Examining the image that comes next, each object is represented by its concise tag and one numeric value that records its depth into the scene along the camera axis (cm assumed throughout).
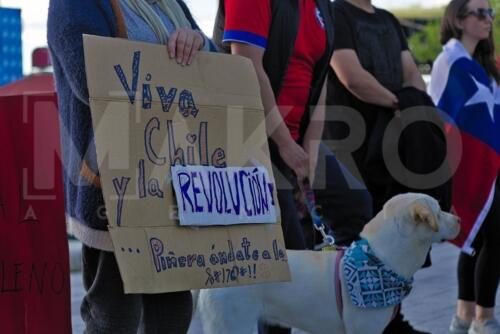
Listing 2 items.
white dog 403
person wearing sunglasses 570
